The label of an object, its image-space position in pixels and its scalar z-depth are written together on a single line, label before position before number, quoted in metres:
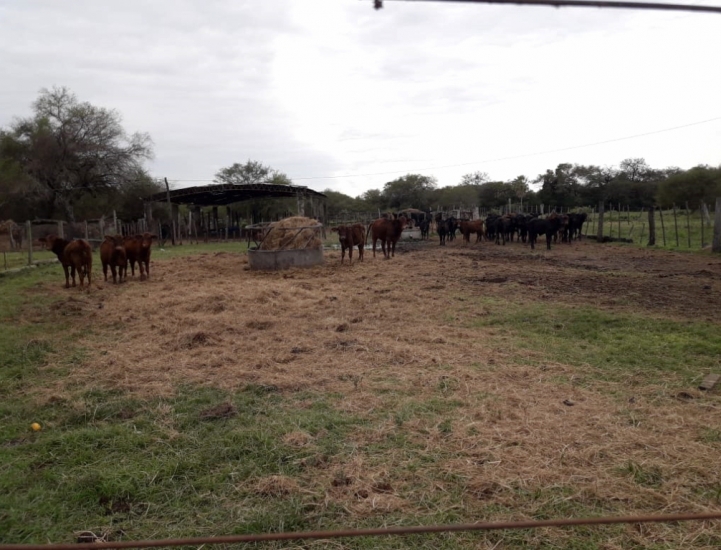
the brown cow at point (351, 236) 16.85
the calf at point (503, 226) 24.86
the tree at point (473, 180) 81.31
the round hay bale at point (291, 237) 17.03
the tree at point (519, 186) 62.06
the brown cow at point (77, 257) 11.89
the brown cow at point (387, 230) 18.67
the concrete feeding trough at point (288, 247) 16.12
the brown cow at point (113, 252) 12.55
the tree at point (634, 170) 63.97
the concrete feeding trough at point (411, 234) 30.40
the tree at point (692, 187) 33.94
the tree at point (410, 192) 69.53
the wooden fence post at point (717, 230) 15.88
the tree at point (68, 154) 33.34
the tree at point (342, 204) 75.19
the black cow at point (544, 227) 21.66
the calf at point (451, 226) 27.41
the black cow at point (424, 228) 31.39
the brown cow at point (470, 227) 26.44
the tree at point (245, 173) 55.78
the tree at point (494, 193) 65.04
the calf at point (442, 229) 26.67
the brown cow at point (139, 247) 13.25
